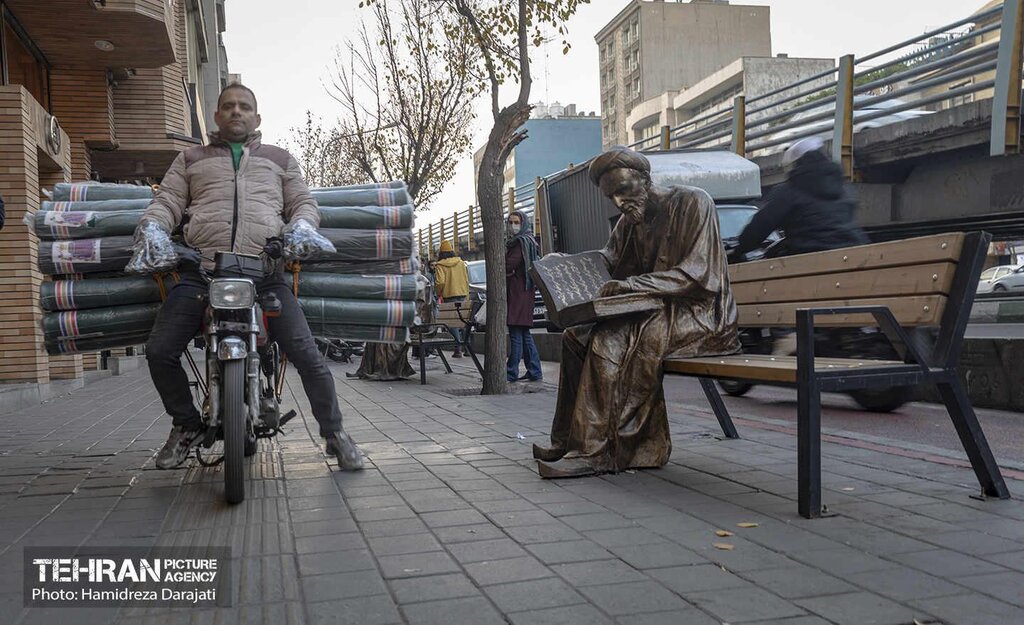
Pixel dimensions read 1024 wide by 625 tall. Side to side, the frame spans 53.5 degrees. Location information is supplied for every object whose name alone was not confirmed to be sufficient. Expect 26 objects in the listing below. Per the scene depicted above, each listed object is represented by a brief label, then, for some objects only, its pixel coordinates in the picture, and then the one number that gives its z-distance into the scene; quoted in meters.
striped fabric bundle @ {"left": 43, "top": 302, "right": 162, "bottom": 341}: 5.50
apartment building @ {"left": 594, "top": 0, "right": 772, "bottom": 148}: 97.81
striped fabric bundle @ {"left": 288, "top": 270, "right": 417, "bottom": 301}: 5.88
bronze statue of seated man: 5.12
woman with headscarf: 12.50
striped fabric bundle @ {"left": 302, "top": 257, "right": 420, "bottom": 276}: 5.97
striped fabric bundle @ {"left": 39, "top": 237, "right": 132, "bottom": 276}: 5.42
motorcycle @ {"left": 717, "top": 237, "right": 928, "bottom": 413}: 7.16
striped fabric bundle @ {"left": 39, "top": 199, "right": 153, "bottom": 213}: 5.50
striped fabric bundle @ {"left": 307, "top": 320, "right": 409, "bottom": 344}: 5.92
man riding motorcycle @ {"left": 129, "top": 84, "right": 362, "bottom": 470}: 5.14
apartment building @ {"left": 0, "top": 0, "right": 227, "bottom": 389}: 11.72
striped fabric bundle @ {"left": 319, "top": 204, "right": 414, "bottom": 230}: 5.92
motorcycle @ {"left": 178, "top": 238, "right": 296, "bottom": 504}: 4.60
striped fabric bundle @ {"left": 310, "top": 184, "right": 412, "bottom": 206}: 6.06
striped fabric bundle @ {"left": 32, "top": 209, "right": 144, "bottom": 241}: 5.41
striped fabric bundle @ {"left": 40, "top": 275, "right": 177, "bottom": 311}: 5.46
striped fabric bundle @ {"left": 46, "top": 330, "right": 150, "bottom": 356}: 5.56
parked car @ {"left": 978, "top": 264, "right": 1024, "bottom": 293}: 37.91
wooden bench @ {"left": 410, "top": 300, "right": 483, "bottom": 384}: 12.93
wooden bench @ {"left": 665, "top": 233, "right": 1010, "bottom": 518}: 4.14
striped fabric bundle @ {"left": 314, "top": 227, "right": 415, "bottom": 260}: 5.84
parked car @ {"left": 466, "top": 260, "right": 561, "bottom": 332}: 19.97
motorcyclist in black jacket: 8.12
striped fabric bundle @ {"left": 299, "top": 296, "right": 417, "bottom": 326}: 5.87
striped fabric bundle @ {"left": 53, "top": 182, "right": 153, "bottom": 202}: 5.68
